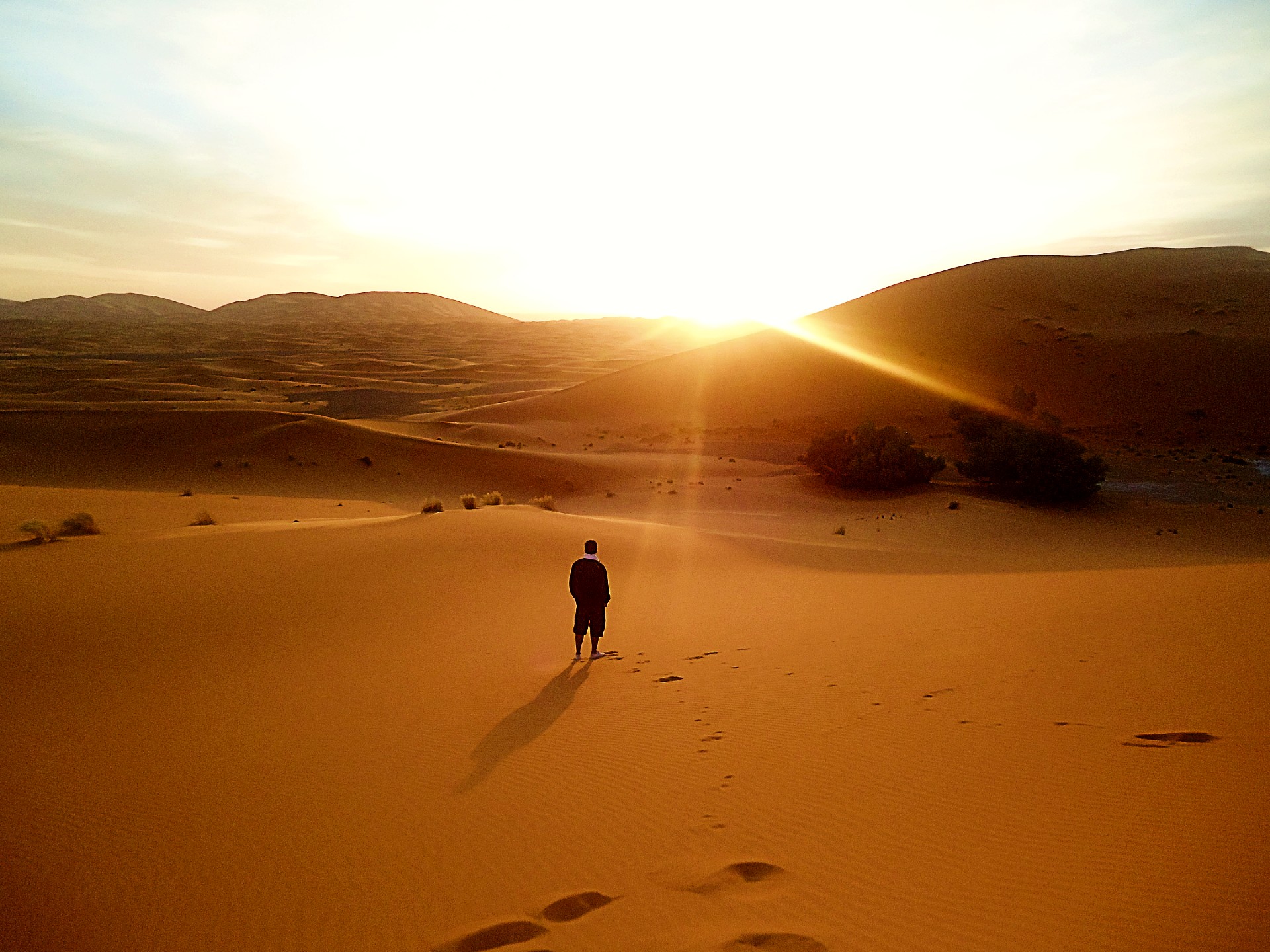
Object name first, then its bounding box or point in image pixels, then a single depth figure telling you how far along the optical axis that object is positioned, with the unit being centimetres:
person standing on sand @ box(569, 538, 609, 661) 881
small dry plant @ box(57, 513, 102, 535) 1350
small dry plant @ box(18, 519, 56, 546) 1248
